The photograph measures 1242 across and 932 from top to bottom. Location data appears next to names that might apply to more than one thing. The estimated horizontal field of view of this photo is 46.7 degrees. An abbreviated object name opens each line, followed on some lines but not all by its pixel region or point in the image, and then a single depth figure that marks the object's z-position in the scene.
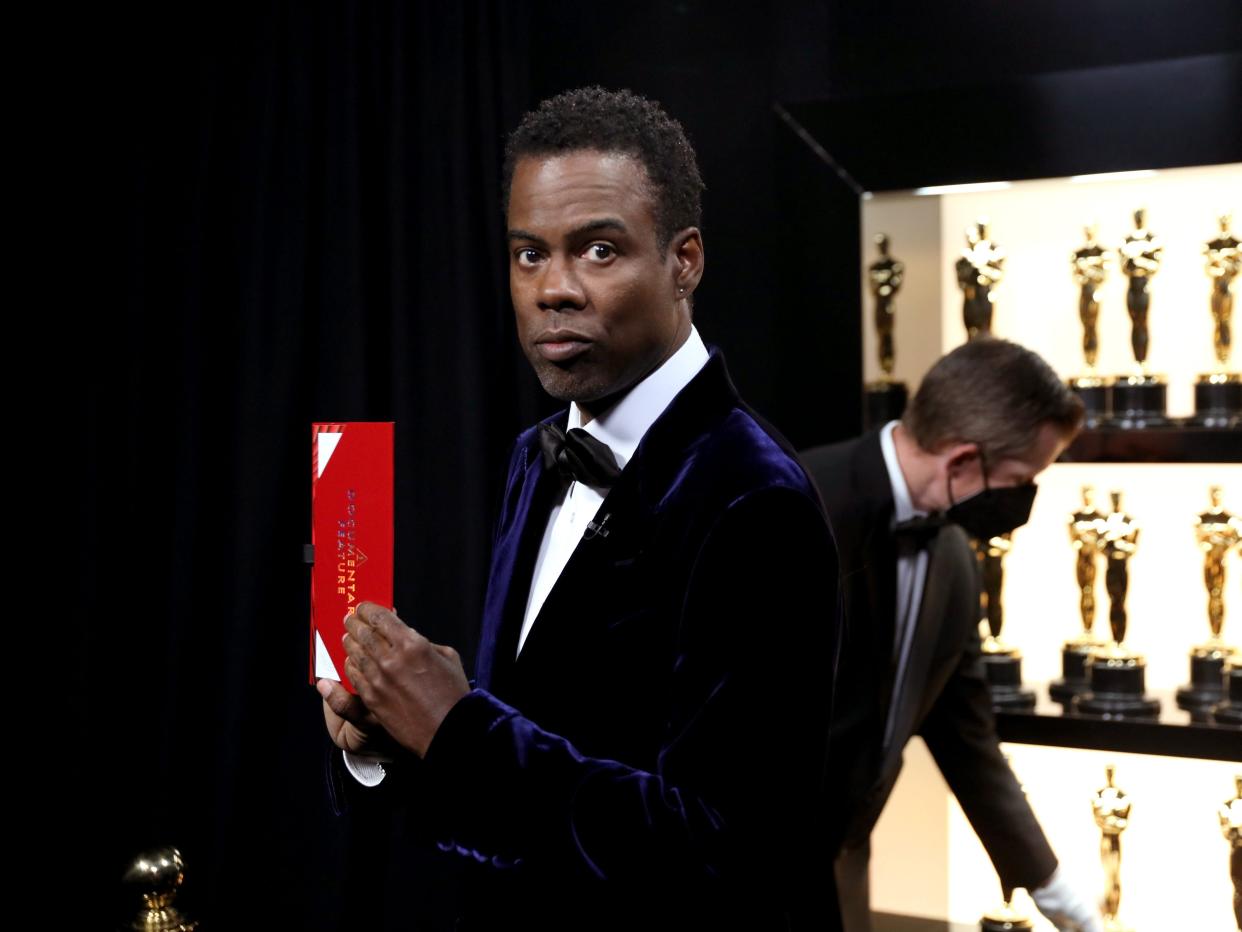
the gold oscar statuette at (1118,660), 2.68
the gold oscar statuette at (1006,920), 2.77
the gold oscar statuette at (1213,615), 2.60
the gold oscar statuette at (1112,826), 2.69
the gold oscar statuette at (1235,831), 2.56
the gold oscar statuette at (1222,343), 2.59
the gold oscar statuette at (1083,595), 2.70
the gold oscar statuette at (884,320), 2.76
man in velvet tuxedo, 1.11
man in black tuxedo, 2.47
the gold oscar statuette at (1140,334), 2.64
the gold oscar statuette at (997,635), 2.80
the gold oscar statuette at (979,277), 2.75
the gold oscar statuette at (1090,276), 2.68
